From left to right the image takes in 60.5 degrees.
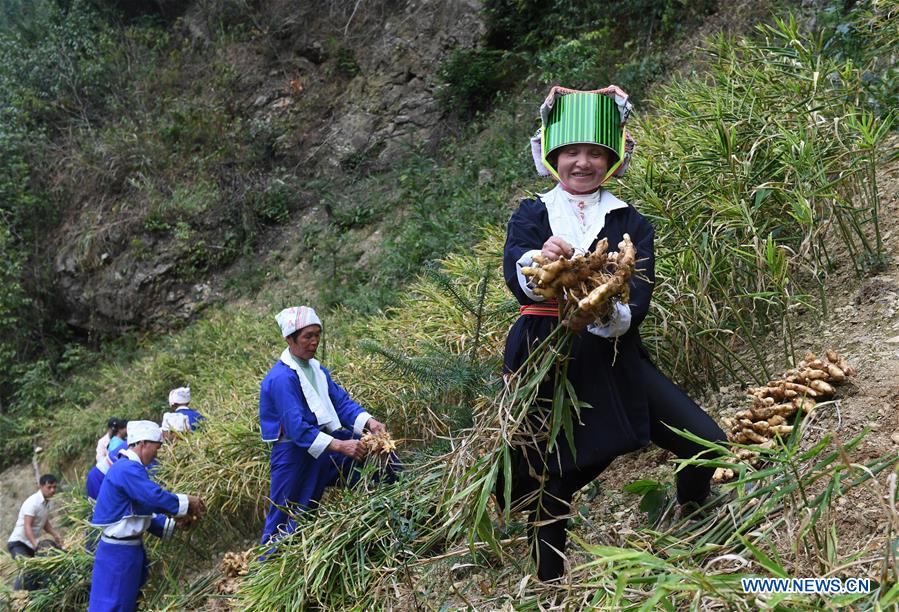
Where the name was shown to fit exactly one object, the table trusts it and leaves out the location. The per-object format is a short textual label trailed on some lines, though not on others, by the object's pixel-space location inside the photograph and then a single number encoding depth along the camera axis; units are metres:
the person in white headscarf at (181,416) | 7.33
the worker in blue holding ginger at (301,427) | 4.34
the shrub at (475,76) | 10.91
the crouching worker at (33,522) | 7.30
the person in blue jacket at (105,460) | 6.67
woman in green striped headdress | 2.56
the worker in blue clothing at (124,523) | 4.93
